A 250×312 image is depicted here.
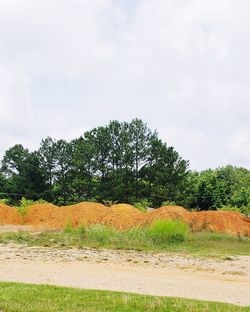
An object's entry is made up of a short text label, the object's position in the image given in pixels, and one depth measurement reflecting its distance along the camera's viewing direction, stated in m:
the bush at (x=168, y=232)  21.52
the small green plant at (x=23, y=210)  37.47
